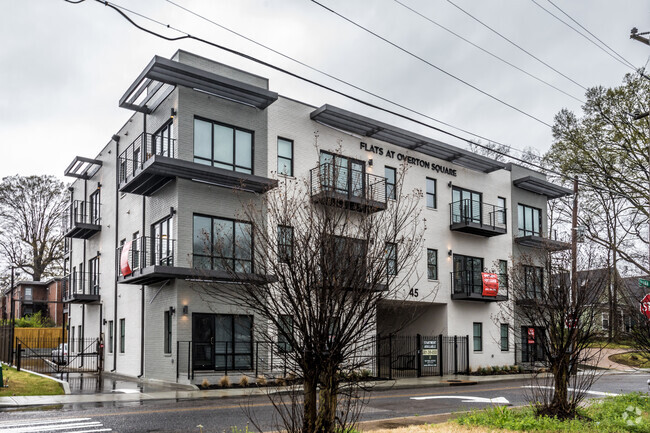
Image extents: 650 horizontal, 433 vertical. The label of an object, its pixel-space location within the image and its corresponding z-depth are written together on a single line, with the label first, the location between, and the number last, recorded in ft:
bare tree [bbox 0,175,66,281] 171.94
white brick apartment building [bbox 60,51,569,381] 74.79
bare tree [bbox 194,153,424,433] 23.21
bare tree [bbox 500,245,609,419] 38.22
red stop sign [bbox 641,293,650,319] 50.87
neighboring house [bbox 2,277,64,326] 178.81
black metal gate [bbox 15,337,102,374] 89.61
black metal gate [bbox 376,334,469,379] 95.50
